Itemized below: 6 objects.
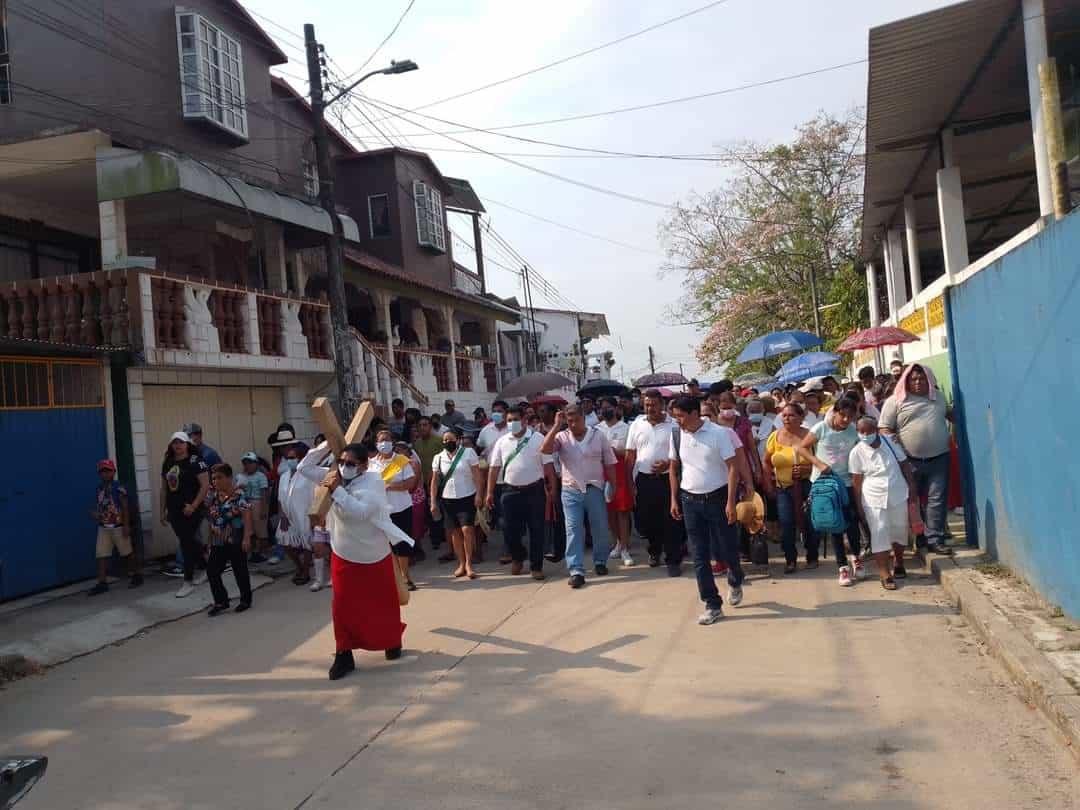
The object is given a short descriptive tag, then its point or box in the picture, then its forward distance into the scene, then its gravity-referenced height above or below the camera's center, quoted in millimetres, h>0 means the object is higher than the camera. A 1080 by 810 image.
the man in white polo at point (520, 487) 9570 -515
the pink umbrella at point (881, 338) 13555 +982
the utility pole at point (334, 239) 13398 +3055
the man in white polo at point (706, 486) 7086 -490
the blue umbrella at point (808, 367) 17422 +841
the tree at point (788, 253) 28516 +5411
